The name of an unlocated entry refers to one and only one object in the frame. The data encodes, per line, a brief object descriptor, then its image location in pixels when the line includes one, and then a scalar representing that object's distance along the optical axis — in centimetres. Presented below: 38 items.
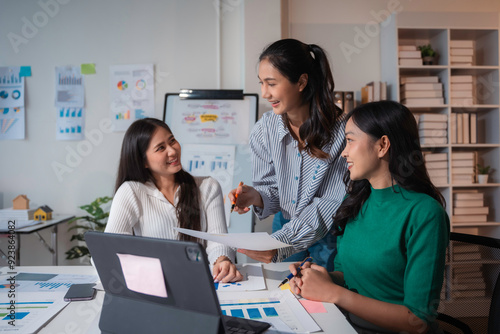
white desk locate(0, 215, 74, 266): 257
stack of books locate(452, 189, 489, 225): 307
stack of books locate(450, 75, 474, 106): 305
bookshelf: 302
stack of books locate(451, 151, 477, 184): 307
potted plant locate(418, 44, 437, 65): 305
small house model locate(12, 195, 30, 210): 280
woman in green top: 96
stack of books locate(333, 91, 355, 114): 310
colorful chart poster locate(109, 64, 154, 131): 316
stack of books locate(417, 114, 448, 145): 300
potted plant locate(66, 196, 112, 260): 285
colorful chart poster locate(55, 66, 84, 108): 316
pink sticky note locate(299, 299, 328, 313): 99
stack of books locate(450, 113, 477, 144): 308
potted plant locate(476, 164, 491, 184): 308
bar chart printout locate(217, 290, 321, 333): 90
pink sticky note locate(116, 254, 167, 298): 71
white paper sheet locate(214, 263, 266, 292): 116
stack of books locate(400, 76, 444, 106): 301
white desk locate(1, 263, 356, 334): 89
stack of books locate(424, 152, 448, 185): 303
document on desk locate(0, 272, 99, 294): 119
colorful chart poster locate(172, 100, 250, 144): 298
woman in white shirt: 161
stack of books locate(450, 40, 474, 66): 310
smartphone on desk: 108
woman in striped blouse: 141
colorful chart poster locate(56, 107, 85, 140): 317
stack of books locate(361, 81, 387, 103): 306
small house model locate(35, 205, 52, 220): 283
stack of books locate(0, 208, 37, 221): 275
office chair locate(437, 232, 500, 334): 106
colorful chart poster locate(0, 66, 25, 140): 315
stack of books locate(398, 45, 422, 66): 304
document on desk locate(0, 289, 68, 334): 90
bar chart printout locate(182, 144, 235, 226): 293
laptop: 66
